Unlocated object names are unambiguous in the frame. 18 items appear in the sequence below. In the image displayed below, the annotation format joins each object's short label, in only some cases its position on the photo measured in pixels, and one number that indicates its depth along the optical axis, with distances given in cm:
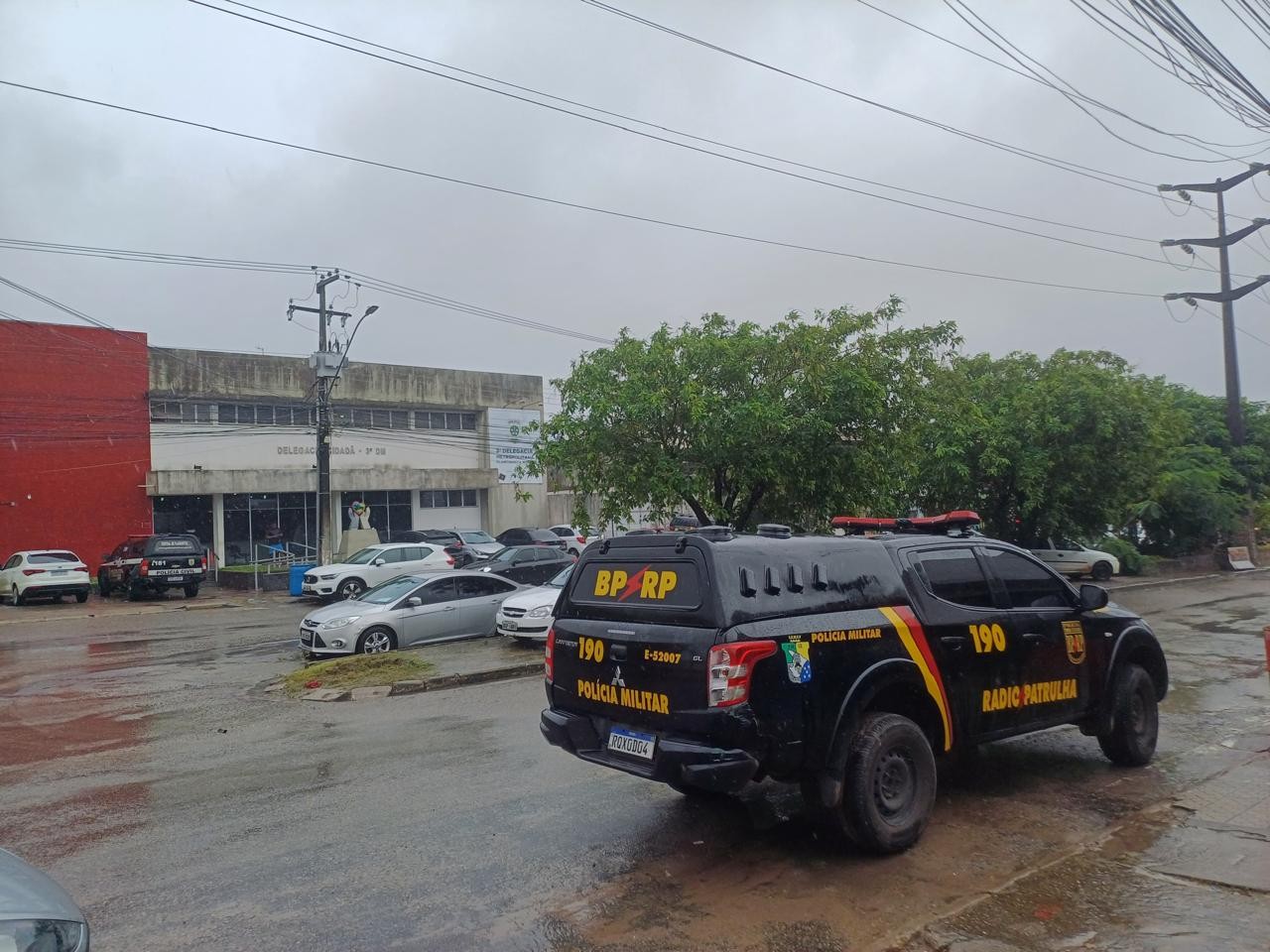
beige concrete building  3406
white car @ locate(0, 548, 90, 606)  2597
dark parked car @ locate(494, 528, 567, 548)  3553
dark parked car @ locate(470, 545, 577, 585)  2188
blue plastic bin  2814
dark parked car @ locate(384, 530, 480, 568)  2845
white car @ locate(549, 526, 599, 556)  3284
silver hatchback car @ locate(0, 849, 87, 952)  314
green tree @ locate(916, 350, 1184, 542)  2220
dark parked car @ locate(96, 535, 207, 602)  2709
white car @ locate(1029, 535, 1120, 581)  2577
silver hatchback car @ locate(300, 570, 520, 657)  1466
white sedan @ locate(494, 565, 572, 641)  1453
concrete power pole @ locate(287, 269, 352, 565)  2800
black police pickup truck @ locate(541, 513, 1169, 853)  512
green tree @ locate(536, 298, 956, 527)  1476
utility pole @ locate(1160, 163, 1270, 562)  2842
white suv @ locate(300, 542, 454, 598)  2550
